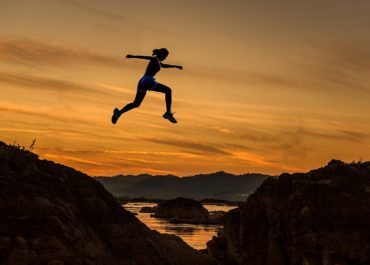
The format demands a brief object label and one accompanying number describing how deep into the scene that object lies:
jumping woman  16.73
